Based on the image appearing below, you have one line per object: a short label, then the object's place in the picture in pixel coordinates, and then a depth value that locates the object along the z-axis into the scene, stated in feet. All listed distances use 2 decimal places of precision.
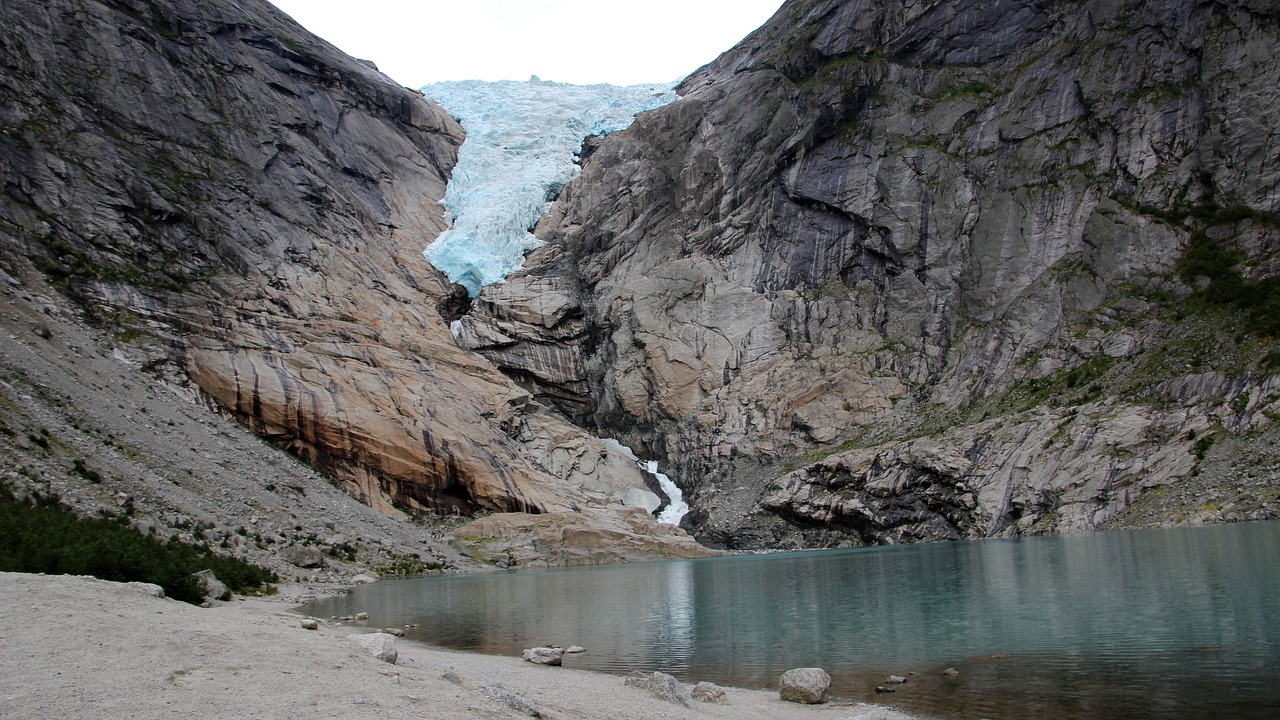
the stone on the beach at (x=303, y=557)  129.49
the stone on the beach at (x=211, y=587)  75.68
